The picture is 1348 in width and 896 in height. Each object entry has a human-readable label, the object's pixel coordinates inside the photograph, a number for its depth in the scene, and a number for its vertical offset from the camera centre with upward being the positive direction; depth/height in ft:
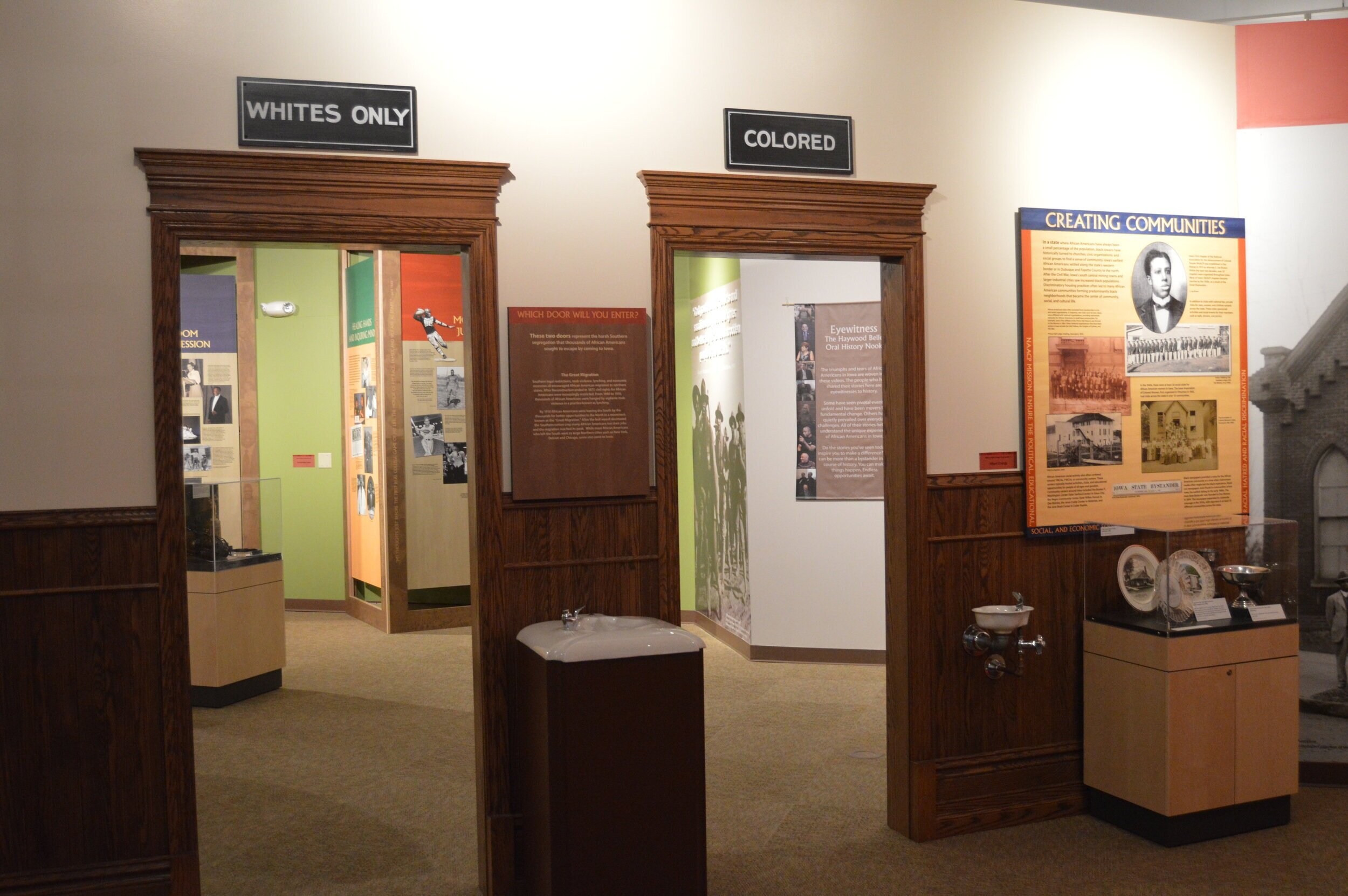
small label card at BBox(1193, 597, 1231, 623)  13.67 -2.47
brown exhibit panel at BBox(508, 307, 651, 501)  12.26 +0.35
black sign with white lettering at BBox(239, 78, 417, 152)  11.50 +3.59
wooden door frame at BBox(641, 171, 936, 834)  12.84 +1.96
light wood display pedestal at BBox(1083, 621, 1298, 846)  13.23 -4.00
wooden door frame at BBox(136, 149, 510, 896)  11.32 +2.23
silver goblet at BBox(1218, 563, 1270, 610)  14.34 -2.13
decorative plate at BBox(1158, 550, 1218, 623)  13.56 -2.14
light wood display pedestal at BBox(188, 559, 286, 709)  20.72 -4.00
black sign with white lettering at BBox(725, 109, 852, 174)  13.15 +3.67
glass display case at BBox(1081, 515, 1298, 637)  13.73 -2.06
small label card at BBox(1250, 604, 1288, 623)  13.94 -2.56
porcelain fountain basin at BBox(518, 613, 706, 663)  10.64 -2.19
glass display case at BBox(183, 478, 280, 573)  20.67 -1.84
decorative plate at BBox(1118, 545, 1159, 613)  14.26 -2.11
